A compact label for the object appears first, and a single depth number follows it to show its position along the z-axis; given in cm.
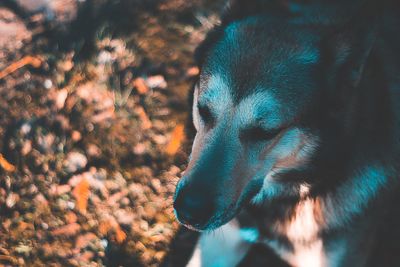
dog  195
